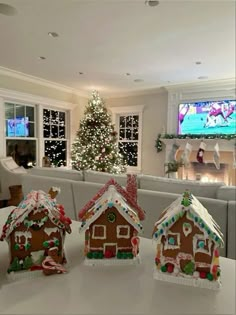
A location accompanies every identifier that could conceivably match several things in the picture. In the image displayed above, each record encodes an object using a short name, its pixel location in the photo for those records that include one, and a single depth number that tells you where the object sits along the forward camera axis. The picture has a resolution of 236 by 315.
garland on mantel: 5.06
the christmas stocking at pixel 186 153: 5.53
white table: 0.62
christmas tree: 5.60
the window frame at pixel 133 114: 6.46
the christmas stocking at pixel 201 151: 5.38
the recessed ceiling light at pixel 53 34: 3.07
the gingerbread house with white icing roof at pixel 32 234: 0.79
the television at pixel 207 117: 5.25
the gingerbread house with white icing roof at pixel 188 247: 0.75
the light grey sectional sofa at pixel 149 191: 1.93
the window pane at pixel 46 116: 5.71
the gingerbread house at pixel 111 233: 0.85
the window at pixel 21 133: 4.99
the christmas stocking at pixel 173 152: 5.82
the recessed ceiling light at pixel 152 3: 2.35
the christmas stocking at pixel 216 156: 5.23
